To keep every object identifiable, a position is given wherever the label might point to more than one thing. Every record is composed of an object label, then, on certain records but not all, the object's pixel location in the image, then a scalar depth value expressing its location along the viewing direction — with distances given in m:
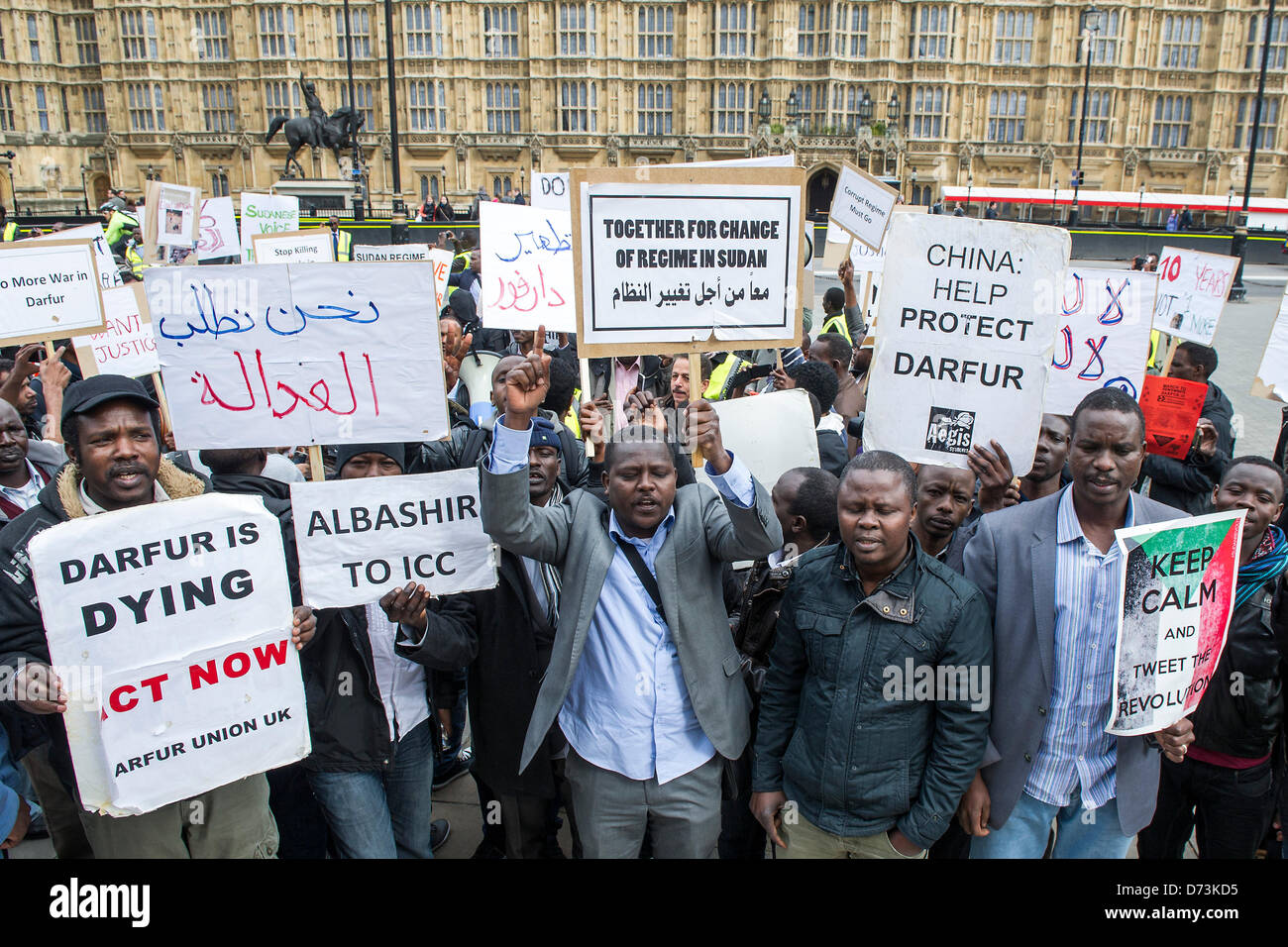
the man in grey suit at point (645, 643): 2.61
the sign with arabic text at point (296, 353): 2.79
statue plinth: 32.28
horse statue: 36.38
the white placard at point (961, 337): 2.99
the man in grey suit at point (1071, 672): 2.49
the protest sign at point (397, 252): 7.87
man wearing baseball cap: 2.42
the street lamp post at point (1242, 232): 19.48
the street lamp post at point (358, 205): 23.48
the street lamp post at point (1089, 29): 26.81
